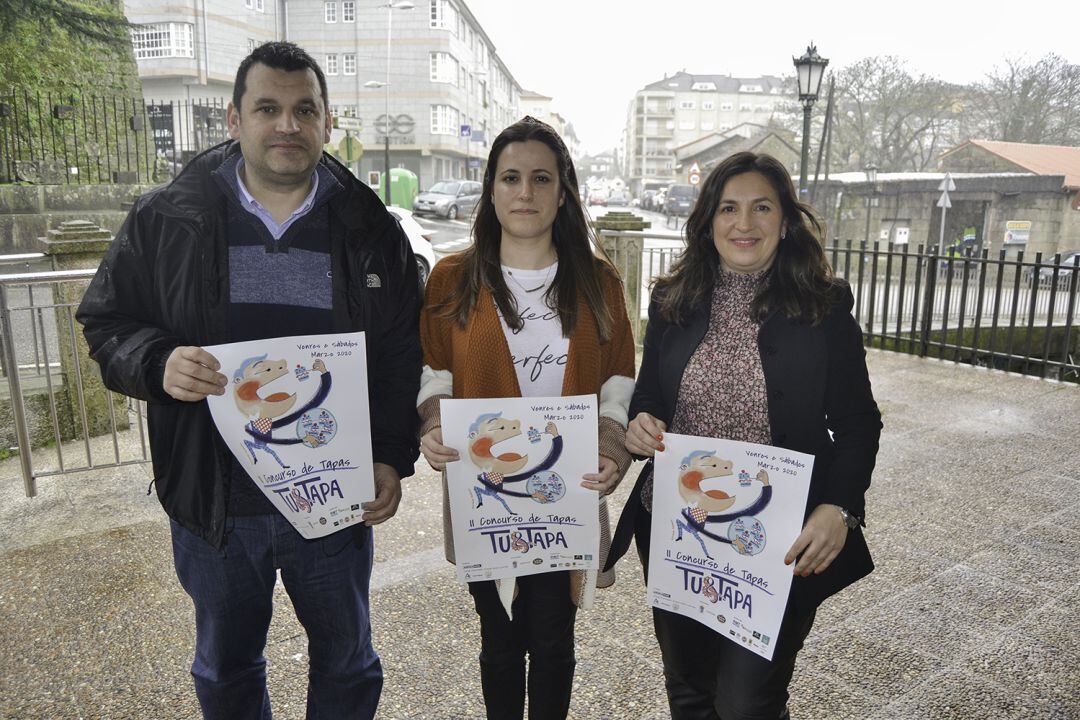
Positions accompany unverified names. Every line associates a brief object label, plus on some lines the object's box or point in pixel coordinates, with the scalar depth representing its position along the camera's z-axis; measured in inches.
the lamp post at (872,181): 1024.9
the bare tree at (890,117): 1304.1
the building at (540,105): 3964.1
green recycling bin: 1102.4
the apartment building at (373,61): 972.9
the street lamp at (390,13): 1229.7
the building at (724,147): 1648.6
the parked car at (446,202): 1151.6
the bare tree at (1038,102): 1016.9
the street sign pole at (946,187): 769.7
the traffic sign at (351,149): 597.6
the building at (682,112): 4498.0
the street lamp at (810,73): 517.3
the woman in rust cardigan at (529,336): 81.2
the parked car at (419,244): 448.5
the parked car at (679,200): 1680.6
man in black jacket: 72.7
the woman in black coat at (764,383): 74.8
